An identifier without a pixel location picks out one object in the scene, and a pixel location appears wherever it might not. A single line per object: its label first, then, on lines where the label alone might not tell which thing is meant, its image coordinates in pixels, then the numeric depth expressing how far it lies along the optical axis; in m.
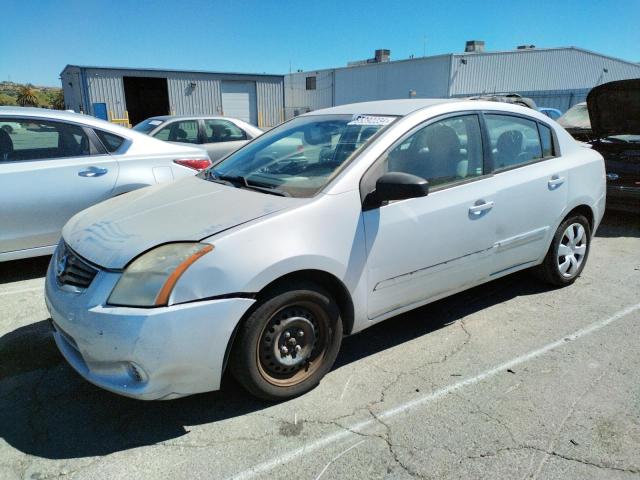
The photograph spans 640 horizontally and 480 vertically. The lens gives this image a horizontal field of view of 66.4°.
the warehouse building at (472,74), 35.75
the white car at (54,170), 4.35
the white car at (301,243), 2.31
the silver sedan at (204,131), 9.16
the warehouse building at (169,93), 27.89
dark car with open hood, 6.52
